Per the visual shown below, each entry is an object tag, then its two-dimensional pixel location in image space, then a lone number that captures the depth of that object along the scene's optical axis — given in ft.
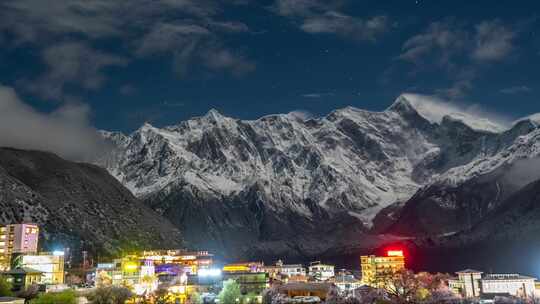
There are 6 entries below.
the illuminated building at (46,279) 626.15
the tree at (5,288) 464.53
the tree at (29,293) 480.44
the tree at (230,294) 574.97
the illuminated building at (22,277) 535.43
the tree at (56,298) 408.12
